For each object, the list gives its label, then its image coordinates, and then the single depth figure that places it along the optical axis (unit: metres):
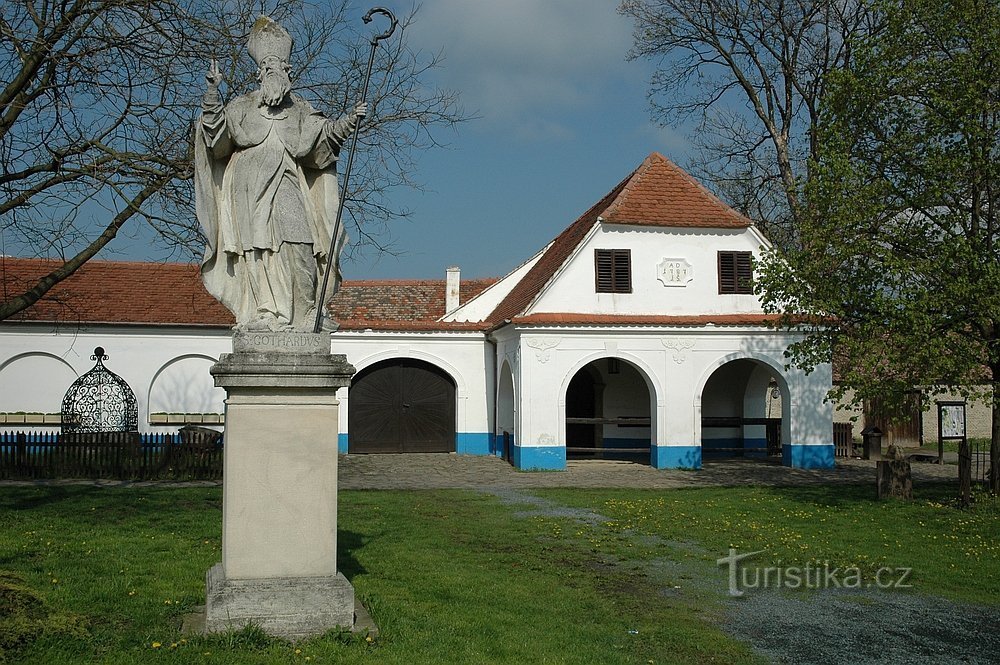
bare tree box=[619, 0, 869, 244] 25.48
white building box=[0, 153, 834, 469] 22.00
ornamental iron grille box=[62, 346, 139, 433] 22.97
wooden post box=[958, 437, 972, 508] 14.48
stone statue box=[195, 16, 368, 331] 6.68
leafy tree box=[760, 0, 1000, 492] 13.43
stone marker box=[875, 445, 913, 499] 15.70
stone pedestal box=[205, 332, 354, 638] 6.29
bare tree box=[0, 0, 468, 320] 11.70
